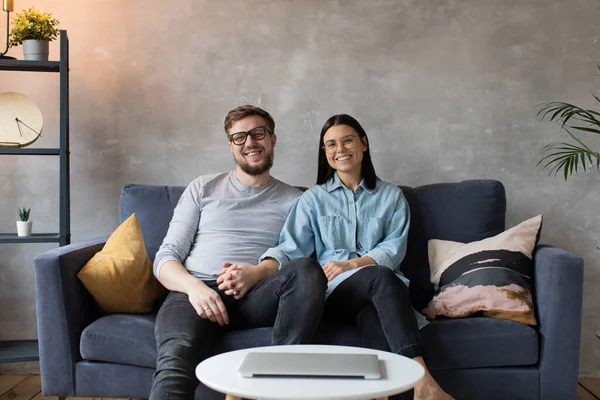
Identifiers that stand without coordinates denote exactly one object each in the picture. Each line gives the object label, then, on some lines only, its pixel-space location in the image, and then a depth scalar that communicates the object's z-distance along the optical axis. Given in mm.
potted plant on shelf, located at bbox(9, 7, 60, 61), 2705
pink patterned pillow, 2195
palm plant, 2971
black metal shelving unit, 2658
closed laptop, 1378
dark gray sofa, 2098
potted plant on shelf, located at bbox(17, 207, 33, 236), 2717
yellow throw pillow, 2236
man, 1901
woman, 2266
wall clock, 2756
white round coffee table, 1283
